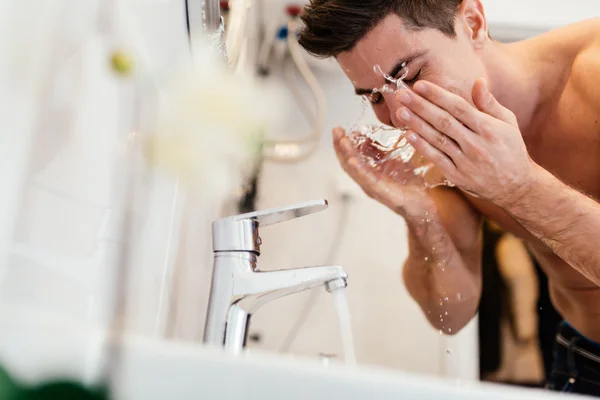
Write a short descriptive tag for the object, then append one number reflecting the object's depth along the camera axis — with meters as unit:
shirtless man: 0.61
